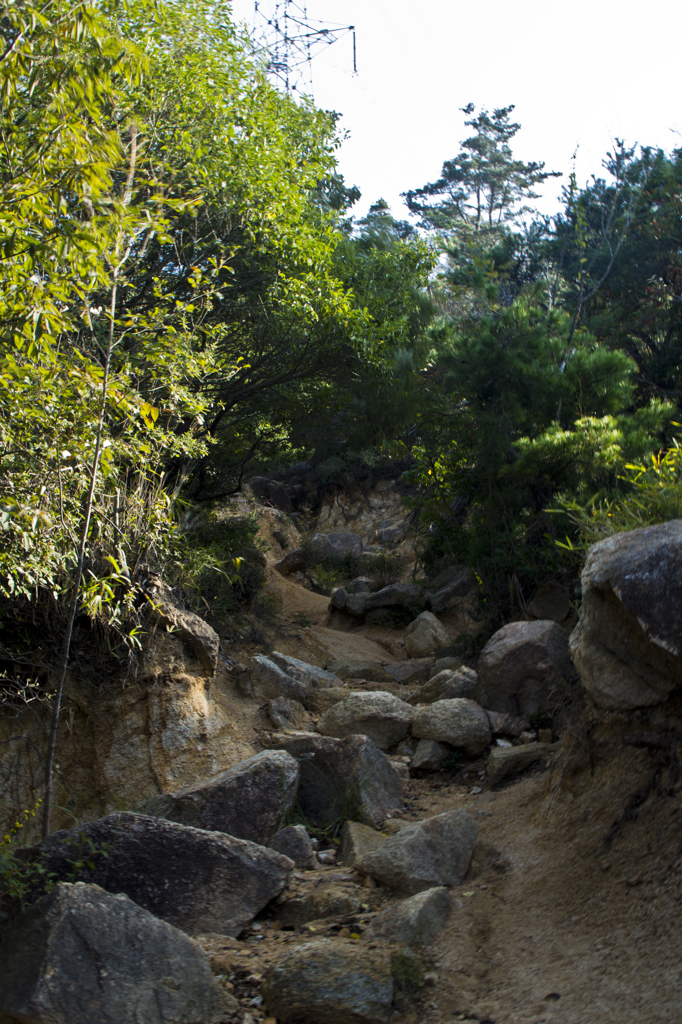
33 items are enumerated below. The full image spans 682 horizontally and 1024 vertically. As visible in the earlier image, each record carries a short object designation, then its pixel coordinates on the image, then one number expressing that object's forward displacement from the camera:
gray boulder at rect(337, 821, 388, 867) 3.98
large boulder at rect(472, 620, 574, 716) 5.60
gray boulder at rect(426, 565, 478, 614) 11.01
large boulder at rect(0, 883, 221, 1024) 2.45
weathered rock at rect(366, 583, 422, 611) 11.52
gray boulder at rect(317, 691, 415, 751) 5.83
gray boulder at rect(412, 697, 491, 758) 5.45
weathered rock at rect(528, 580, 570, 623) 7.36
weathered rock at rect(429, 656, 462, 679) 8.06
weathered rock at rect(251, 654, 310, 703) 6.62
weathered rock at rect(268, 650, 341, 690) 7.18
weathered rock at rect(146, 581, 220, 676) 5.77
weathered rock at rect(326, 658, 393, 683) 8.41
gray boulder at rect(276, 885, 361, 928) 3.40
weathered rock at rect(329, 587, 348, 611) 12.16
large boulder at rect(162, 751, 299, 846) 3.99
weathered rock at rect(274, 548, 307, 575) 14.52
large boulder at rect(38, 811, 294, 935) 3.26
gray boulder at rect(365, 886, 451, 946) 3.10
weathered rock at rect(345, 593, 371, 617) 11.84
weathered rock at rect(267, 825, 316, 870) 3.97
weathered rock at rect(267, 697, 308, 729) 6.25
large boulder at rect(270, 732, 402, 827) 4.55
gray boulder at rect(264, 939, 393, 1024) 2.63
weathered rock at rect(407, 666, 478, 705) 6.32
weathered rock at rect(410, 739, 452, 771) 5.41
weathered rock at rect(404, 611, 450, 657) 9.91
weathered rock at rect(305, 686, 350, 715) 6.68
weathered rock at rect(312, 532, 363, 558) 15.94
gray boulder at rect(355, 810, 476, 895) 3.58
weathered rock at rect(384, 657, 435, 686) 8.41
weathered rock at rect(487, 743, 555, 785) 4.85
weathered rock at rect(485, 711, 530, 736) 5.50
